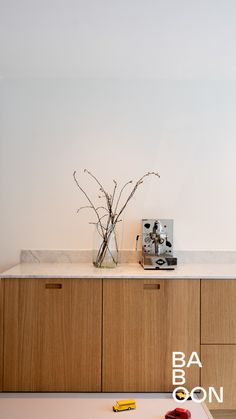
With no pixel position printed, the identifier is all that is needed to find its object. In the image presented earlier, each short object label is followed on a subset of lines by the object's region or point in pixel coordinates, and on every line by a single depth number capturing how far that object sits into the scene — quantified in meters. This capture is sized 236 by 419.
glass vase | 2.65
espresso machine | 2.70
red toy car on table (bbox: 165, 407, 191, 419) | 2.00
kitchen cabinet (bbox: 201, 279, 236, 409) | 2.29
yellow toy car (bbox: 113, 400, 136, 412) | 2.12
